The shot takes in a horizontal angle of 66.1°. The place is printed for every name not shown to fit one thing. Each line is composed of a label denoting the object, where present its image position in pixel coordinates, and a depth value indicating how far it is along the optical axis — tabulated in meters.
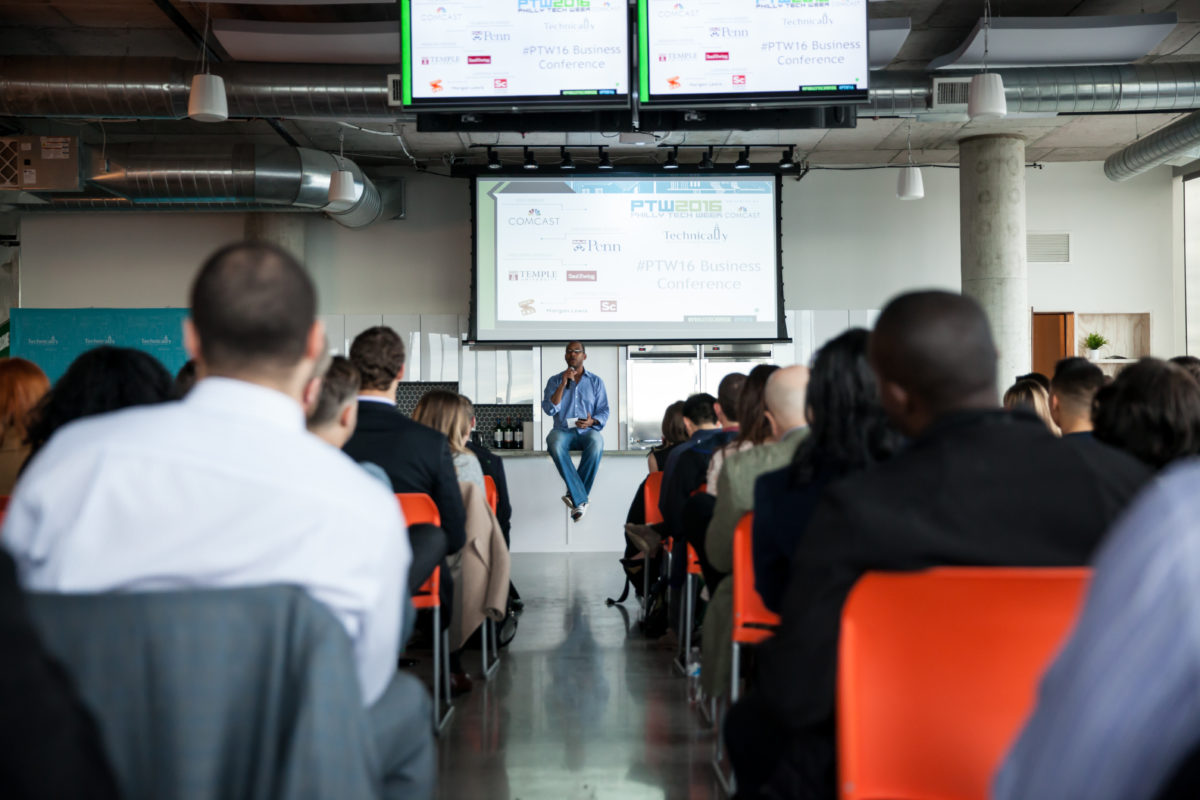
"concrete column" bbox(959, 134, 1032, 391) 8.14
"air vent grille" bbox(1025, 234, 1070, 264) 9.65
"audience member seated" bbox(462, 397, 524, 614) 4.79
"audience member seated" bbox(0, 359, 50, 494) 2.66
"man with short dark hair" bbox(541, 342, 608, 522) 6.98
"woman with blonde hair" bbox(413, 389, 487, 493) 3.85
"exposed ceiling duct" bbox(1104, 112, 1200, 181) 6.80
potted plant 9.27
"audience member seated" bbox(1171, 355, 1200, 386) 3.48
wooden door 9.64
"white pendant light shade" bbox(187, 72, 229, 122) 5.04
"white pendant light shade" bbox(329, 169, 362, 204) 7.52
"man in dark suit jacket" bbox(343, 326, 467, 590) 3.04
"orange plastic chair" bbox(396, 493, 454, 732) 2.88
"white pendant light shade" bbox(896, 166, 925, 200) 7.39
